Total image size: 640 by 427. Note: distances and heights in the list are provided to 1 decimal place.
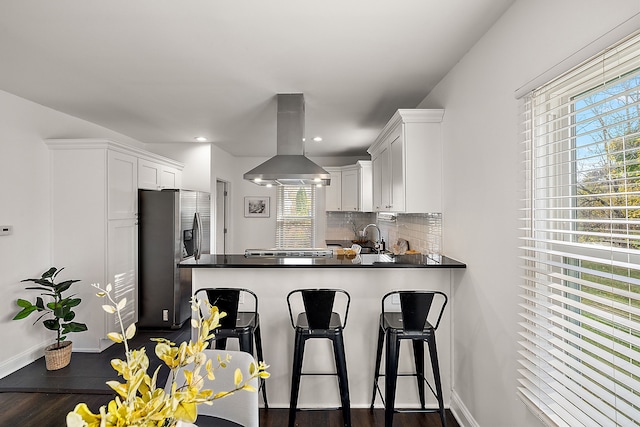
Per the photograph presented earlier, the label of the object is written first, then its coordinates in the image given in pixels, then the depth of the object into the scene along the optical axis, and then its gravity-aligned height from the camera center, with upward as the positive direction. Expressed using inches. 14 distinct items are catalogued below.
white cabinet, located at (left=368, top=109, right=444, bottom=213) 106.7 +18.7
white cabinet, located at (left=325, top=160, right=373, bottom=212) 208.2 +19.7
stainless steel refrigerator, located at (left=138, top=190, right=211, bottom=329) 156.5 -19.9
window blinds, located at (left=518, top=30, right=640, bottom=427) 42.8 -5.0
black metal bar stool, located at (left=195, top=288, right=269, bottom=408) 85.7 -28.5
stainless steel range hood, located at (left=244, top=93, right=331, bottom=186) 114.0 +22.8
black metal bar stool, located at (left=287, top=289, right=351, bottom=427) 83.6 -30.2
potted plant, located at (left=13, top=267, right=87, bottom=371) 119.3 -37.5
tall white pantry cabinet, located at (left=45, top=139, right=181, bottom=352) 134.4 -1.4
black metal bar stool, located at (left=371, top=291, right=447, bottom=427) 81.8 -29.6
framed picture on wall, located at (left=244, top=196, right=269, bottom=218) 249.8 +8.0
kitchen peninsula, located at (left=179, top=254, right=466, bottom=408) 101.6 -31.9
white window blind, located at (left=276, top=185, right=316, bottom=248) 249.0 +1.8
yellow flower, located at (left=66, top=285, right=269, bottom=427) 27.2 -15.3
